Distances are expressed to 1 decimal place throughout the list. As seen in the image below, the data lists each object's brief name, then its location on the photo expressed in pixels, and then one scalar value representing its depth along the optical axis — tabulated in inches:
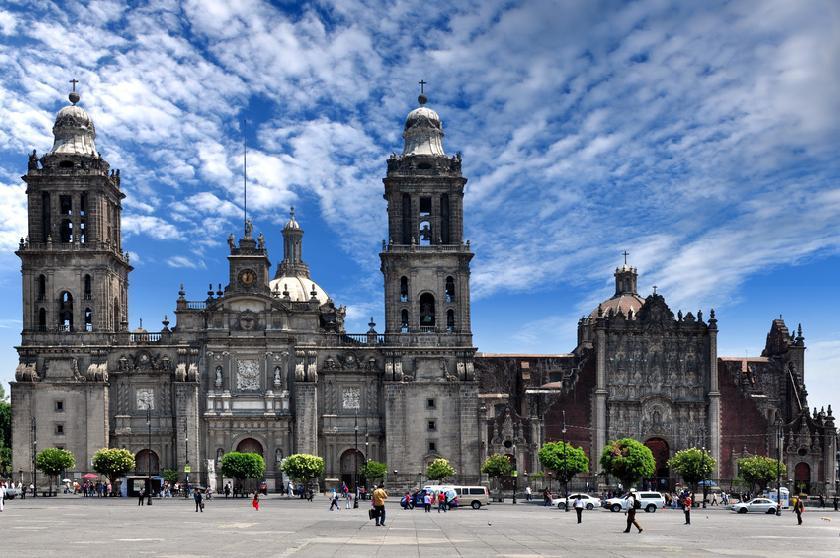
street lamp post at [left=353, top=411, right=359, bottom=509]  3466.8
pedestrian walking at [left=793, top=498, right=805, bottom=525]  2016.7
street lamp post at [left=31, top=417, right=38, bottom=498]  3223.4
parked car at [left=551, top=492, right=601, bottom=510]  2773.1
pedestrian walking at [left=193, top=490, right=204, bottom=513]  2283.5
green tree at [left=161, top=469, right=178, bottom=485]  3540.8
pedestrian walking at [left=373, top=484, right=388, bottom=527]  1743.4
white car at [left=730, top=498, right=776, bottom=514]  2659.9
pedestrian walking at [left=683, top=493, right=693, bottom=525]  1971.7
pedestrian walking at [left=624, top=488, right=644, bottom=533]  1666.3
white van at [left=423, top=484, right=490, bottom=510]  2762.8
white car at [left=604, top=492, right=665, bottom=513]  2716.5
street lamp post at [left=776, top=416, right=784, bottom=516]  3172.5
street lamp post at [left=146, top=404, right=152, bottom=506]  3644.2
